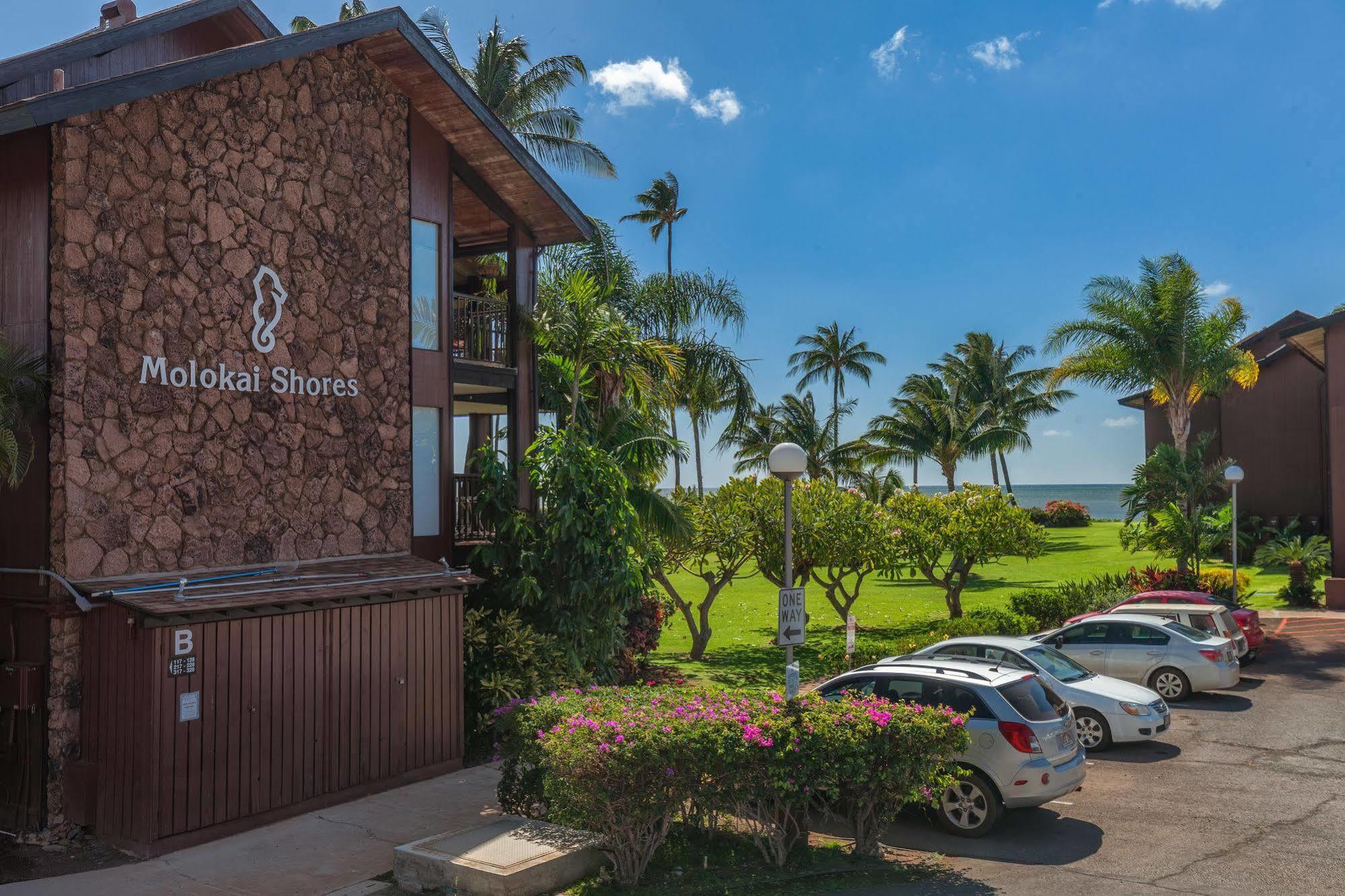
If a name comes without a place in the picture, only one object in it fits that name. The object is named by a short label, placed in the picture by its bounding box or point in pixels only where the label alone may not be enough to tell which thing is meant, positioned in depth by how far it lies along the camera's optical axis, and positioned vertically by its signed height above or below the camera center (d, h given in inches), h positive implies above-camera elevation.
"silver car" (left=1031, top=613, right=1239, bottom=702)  674.2 -114.4
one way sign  413.1 -54.1
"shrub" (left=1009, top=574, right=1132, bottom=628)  975.0 -113.9
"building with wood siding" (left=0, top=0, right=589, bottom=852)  435.8 +37.1
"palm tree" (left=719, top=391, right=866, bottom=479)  1907.0 +82.8
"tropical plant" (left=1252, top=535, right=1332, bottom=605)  1123.9 -91.2
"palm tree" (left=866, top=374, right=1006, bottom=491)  1937.7 +105.0
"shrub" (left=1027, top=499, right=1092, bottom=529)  2432.3 -72.9
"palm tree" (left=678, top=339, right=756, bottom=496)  1150.3 +125.3
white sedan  543.5 -116.2
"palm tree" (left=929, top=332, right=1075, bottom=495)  2244.1 +246.1
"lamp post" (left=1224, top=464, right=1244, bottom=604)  971.9 +9.7
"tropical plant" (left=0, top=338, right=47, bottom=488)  419.5 +43.0
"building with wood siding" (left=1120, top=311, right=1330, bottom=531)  1494.8 +69.7
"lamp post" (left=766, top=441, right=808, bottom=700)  416.8 +9.4
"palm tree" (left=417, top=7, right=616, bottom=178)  1157.1 +460.4
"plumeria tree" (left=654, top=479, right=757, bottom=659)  933.8 -41.6
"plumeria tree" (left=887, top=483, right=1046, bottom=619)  1063.6 -42.5
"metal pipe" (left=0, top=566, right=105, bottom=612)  429.7 -42.2
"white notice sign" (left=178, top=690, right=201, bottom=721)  422.9 -89.1
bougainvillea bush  351.3 -99.2
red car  798.5 -104.7
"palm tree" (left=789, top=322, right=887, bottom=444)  2292.1 +295.5
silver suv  407.2 -103.9
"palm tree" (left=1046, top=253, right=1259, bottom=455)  1207.6 +177.3
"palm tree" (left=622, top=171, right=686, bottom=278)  1493.6 +423.9
